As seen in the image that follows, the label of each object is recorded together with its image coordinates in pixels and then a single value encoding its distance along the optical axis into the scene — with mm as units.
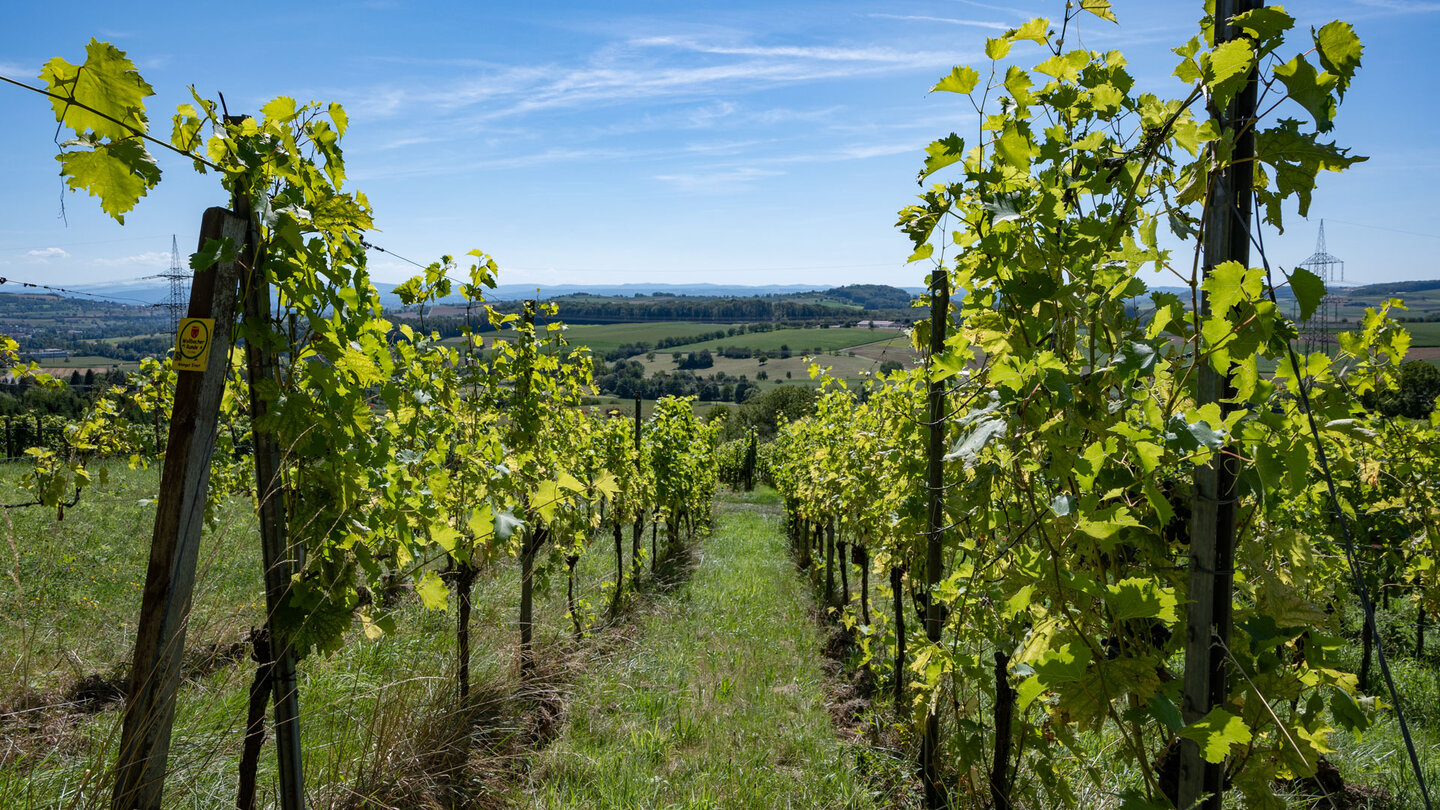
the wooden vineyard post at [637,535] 10188
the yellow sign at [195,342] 1982
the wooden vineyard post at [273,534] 2111
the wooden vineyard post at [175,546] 1918
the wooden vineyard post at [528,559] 5094
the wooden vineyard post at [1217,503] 1438
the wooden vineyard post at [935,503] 3255
